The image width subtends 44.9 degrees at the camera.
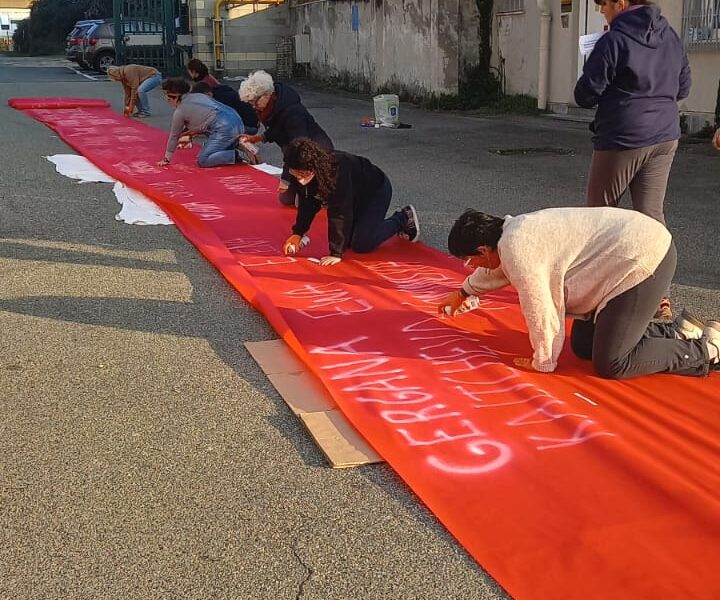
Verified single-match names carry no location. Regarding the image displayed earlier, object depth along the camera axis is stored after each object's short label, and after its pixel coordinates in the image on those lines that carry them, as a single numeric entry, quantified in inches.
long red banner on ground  100.2
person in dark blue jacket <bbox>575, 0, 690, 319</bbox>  170.1
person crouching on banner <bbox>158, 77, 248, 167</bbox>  376.5
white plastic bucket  560.7
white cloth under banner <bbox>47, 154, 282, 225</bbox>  289.8
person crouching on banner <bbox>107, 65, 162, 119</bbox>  601.6
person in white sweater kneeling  137.9
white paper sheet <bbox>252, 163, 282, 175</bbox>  370.0
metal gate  1015.0
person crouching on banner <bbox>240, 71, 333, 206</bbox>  276.8
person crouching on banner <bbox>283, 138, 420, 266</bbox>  202.2
